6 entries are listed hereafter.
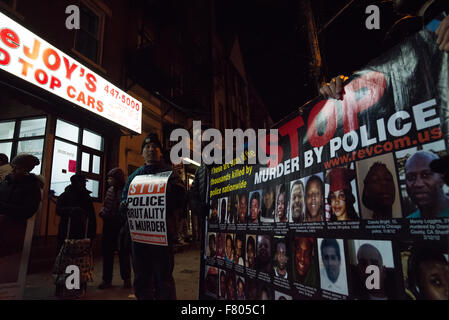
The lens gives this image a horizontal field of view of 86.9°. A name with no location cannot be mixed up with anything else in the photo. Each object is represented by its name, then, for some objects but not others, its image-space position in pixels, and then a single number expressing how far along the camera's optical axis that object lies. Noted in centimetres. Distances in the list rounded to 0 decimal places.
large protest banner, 135
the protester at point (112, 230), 415
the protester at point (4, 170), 422
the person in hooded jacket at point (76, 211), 407
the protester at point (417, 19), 117
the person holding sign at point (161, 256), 256
